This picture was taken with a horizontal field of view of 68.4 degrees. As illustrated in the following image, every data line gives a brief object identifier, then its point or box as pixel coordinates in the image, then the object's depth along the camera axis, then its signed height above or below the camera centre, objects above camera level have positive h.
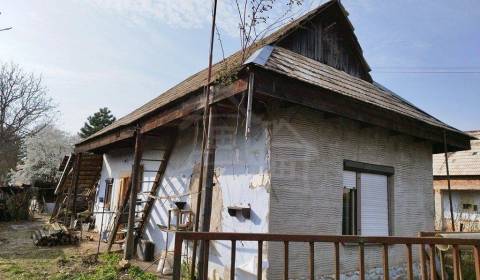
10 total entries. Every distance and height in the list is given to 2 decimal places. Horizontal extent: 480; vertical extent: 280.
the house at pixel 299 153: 5.56 +1.05
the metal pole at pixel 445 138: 7.92 +1.67
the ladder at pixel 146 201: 8.49 -0.01
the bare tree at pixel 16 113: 28.53 +6.87
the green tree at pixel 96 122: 42.03 +9.13
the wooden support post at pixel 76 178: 13.12 +0.73
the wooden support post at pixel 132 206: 7.70 -0.13
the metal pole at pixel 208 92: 5.00 +1.65
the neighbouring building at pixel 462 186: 18.00 +1.44
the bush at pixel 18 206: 15.89 -0.48
